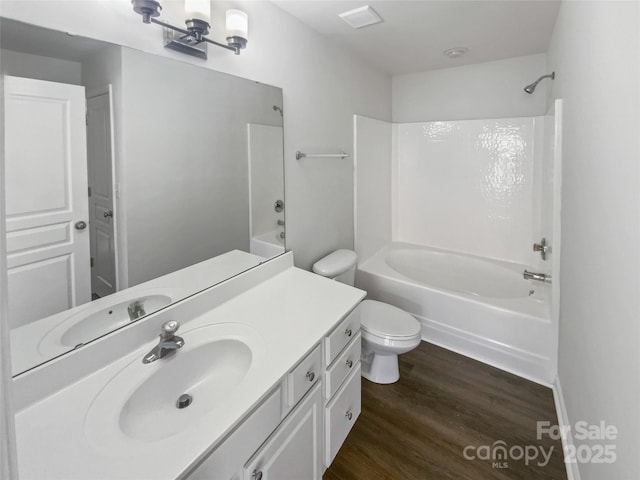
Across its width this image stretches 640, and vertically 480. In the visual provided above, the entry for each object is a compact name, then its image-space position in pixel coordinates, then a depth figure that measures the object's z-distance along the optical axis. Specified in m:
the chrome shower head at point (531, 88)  2.26
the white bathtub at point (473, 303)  2.10
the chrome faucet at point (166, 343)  1.08
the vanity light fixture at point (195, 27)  1.12
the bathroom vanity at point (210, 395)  0.76
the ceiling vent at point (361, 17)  1.85
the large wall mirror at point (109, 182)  0.90
